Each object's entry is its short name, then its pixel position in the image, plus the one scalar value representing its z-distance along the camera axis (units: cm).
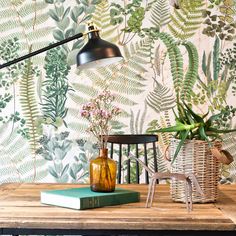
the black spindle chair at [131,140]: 269
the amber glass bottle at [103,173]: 183
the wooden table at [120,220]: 144
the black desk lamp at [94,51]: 192
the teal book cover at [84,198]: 166
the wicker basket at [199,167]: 179
